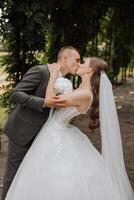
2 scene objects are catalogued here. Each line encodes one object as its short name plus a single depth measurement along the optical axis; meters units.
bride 2.71
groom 2.64
